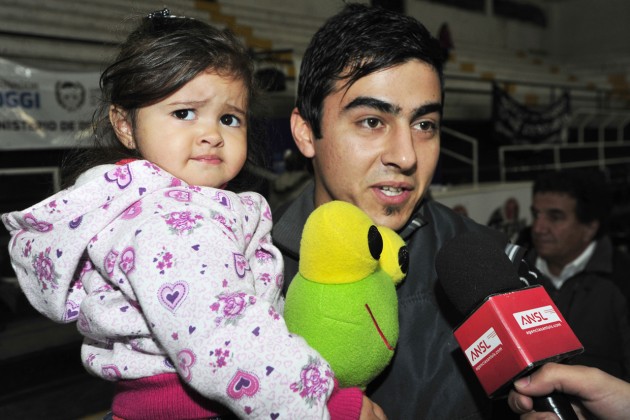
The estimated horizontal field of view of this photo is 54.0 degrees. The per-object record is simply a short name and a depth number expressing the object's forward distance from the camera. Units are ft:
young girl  3.02
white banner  12.21
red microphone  3.01
